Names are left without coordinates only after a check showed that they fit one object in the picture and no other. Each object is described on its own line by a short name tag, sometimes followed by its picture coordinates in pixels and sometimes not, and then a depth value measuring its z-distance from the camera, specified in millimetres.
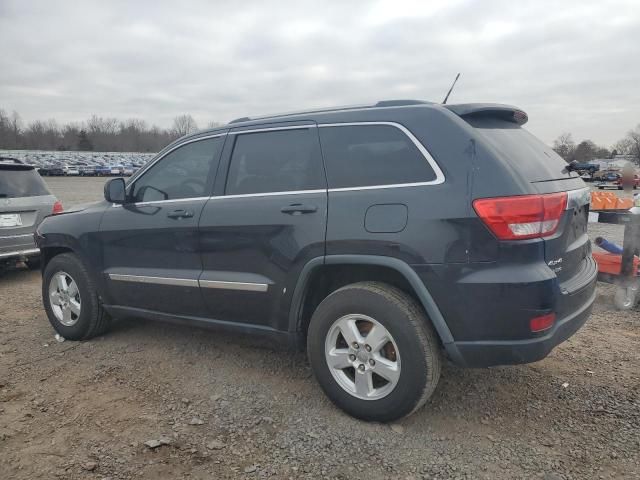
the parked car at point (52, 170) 49438
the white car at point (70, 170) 50188
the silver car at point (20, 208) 6691
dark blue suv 2650
